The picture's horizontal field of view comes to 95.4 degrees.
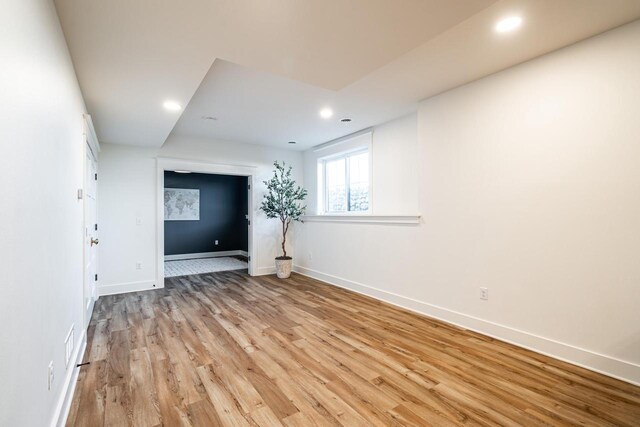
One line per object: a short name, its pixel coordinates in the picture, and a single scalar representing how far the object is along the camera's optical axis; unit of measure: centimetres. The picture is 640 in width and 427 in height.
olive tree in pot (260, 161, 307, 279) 536
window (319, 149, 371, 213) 468
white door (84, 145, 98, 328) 280
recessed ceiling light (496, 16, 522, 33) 195
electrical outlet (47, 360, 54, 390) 145
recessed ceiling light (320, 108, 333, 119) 366
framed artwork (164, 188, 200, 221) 731
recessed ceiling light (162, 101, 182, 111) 288
